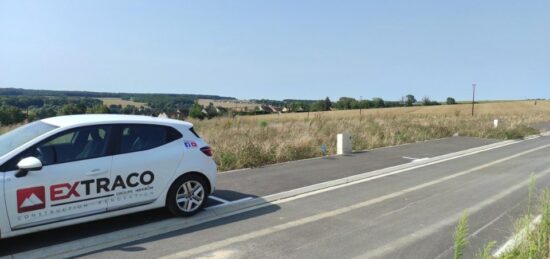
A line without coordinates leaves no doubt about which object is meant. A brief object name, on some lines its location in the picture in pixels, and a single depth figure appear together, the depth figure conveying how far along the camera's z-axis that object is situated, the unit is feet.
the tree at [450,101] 367.45
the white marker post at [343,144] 47.73
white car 16.33
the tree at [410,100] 344.49
